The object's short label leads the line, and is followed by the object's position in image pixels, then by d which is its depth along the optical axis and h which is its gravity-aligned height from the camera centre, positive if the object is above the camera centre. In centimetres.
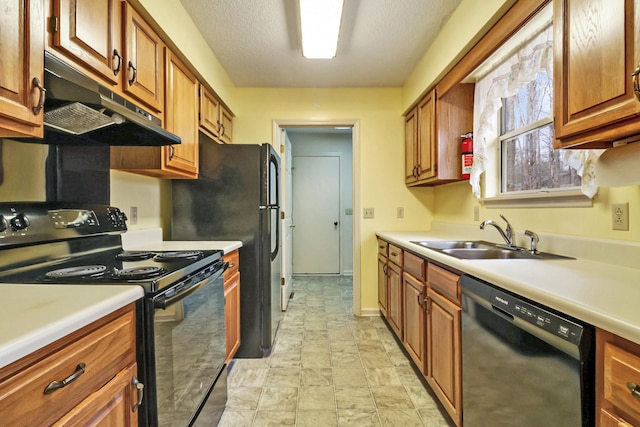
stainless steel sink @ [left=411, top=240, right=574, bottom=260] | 153 -22
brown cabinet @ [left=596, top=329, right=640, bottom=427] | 63 -37
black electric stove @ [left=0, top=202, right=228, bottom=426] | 98 -25
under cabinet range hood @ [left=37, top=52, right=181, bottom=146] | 97 +36
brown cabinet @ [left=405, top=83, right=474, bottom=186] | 237 +67
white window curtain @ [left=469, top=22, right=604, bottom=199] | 131 +73
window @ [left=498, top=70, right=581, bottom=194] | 167 +43
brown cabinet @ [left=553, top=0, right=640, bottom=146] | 87 +46
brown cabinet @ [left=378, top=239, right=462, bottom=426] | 141 -62
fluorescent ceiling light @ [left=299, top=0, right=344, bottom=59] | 179 +122
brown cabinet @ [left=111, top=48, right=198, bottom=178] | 171 +46
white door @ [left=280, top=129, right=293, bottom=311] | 320 -8
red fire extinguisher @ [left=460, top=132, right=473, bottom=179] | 227 +43
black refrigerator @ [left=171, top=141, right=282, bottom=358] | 222 +2
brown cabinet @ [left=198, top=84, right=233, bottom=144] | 236 +81
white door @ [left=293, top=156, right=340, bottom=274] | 491 -3
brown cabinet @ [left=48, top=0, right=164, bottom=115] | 108 +70
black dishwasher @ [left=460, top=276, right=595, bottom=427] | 76 -46
